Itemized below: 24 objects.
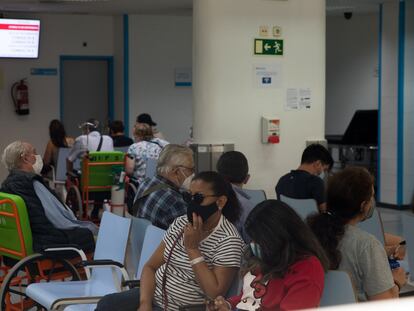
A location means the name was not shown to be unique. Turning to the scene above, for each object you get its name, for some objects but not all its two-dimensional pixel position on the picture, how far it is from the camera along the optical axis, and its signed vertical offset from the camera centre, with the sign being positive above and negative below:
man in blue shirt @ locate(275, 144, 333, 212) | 5.89 -0.51
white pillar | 7.48 +0.30
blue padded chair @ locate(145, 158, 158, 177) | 8.91 -0.63
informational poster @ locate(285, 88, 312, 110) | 7.77 +0.10
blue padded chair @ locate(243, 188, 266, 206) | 5.75 -0.61
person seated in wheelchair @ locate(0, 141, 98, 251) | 5.38 -0.71
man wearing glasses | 4.73 -0.47
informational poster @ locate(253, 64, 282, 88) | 7.62 +0.32
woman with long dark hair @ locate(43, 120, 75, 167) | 10.74 -0.43
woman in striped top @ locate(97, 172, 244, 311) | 3.60 -0.67
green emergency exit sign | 7.61 +0.59
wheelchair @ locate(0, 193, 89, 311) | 5.10 -0.93
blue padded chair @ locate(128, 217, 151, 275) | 4.64 -0.74
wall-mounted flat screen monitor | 13.49 +1.22
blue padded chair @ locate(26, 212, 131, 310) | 4.47 -0.98
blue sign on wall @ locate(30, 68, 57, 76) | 14.11 +0.68
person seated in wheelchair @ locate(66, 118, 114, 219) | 9.91 -0.47
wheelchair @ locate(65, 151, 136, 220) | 9.26 -0.79
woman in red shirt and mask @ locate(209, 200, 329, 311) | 2.96 -0.55
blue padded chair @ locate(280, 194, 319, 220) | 5.36 -0.64
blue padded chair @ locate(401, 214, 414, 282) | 4.68 -0.75
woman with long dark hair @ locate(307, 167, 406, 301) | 3.24 -0.52
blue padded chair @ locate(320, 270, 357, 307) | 3.00 -0.67
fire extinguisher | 13.88 +0.24
